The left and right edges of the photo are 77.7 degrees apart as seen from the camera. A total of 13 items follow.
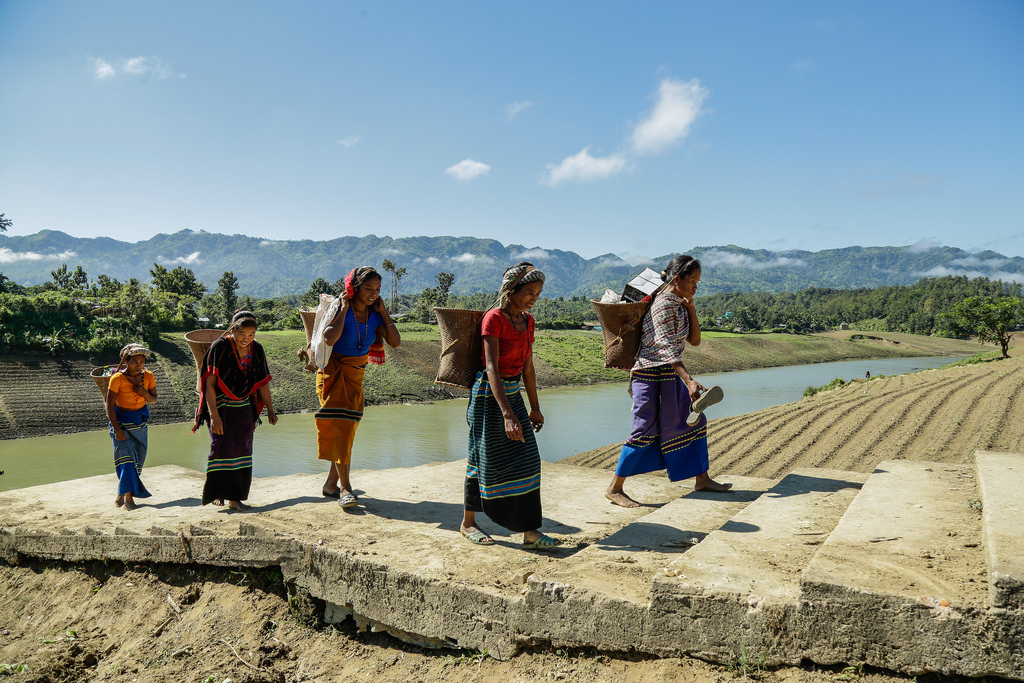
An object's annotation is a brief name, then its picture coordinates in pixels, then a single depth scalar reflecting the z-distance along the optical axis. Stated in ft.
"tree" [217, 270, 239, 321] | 180.33
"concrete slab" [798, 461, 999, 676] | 6.71
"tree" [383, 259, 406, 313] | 217.97
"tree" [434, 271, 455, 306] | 249.96
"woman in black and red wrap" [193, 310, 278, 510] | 15.37
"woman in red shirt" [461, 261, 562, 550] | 11.24
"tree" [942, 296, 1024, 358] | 90.17
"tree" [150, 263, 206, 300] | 196.03
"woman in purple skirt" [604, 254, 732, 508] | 13.65
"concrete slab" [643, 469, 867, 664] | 7.61
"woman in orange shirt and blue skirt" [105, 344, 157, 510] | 16.96
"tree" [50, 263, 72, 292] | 210.79
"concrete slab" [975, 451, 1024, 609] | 6.58
